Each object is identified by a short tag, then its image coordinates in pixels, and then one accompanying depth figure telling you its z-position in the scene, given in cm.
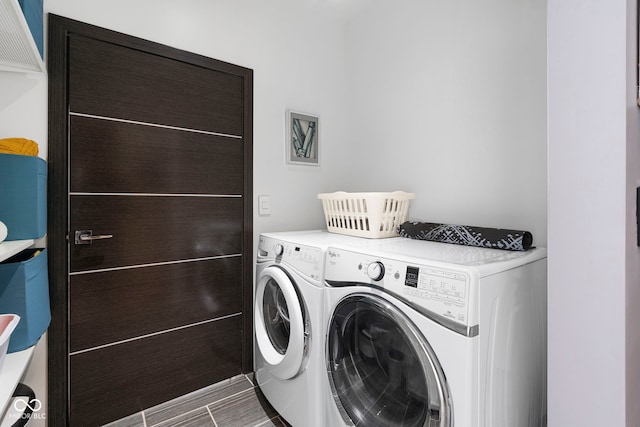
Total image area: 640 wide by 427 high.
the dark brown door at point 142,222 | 142
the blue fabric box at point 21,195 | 115
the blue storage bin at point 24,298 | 112
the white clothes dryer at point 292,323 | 127
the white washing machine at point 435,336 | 84
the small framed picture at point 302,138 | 210
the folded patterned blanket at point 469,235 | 120
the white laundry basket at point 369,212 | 160
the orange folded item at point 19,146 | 116
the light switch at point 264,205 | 200
